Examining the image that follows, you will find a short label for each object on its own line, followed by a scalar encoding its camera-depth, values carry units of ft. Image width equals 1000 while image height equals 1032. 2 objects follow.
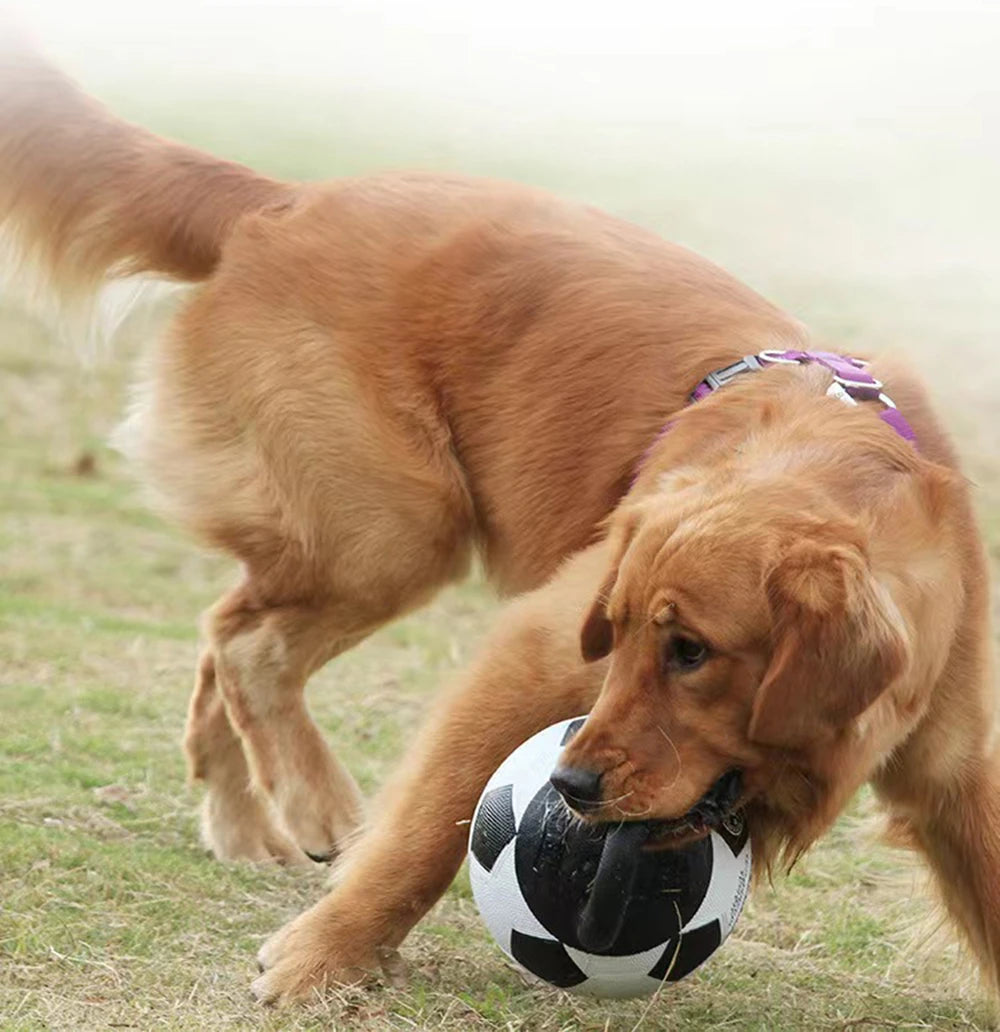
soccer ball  25.90
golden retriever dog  24.22
